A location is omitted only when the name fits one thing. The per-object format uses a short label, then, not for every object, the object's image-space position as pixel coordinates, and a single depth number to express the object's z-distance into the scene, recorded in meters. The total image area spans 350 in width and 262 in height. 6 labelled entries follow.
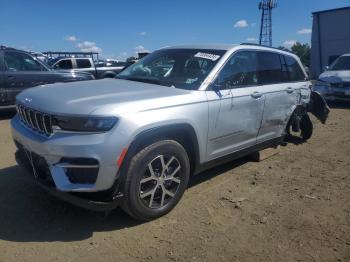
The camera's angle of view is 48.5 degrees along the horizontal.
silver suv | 3.37
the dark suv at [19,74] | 9.44
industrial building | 33.00
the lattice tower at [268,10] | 52.25
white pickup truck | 17.35
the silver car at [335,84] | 11.95
